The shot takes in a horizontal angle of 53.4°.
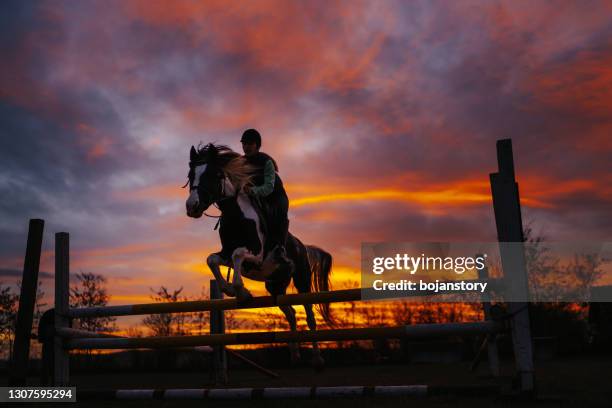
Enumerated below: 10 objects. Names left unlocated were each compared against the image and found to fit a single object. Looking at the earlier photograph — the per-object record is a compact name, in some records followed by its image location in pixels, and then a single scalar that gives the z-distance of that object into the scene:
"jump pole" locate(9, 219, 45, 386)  6.55
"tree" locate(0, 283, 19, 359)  14.03
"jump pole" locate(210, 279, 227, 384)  7.94
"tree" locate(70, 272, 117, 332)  15.79
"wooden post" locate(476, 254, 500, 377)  7.23
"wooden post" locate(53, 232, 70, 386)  6.38
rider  6.33
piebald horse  5.65
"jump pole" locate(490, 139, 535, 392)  4.78
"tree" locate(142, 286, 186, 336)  15.71
